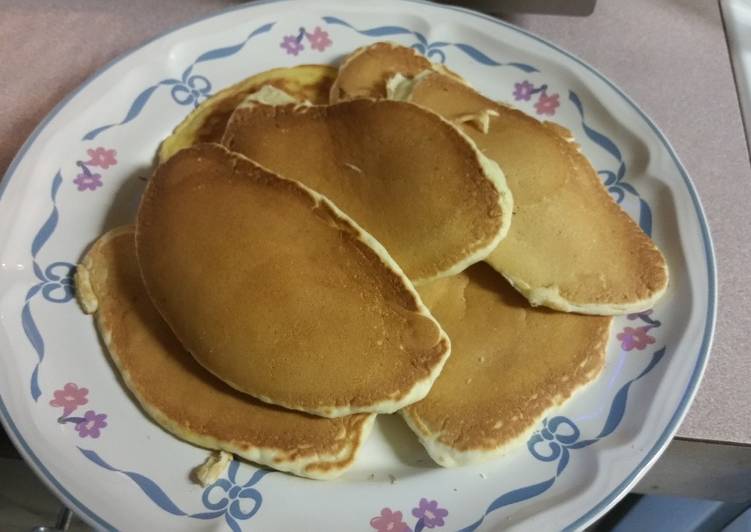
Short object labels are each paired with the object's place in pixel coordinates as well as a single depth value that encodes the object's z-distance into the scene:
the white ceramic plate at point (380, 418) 0.23
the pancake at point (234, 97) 0.30
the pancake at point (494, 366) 0.24
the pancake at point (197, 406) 0.23
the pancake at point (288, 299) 0.23
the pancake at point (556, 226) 0.25
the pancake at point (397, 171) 0.25
